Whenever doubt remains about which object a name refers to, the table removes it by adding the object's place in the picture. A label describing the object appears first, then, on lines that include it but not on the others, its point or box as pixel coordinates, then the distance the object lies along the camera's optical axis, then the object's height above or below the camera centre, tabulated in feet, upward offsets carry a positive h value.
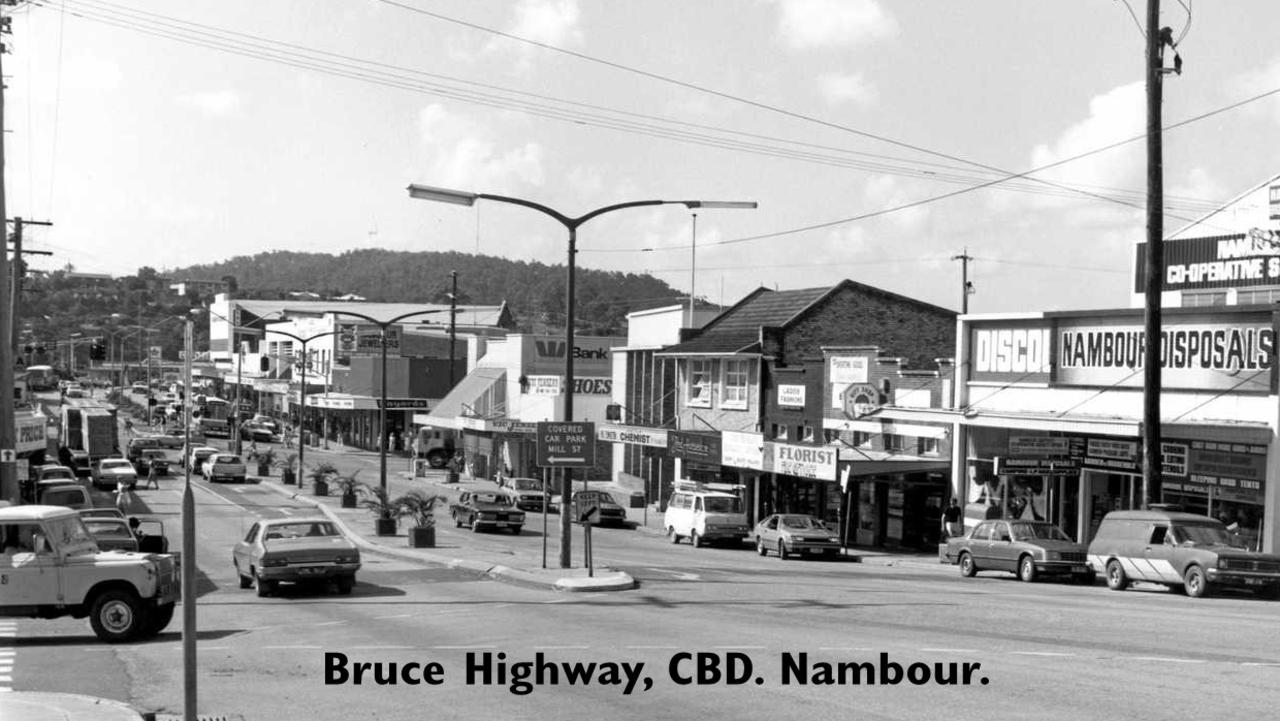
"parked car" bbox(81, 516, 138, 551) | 100.17 -10.13
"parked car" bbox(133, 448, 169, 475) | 244.42 -10.99
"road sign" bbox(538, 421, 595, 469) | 100.89 -2.11
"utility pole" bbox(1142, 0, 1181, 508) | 100.32 +13.63
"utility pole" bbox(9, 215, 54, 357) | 185.47 +19.10
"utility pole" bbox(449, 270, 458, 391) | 291.11 +22.18
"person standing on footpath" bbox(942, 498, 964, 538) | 136.15 -9.55
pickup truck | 66.03 -8.84
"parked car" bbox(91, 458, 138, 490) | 204.95 -11.10
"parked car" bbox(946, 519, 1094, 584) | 105.50 -9.80
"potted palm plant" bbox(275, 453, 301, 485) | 234.17 -11.72
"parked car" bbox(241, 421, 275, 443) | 346.13 -6.87
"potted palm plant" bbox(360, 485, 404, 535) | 144.25 -11.22
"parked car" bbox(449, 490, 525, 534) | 162.71 -12.12
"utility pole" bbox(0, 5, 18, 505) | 104.53 -1.75
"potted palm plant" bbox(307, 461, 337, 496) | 209.43 -11.07
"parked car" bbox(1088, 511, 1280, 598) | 88.99 -8.24
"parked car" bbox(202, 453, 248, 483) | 241.35 -11.53
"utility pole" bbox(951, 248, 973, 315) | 293.64 +32.74
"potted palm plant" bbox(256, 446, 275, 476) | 257.14 -11.07
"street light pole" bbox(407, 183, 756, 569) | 89.86 +14.17
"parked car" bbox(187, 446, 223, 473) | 259.80 -10.31
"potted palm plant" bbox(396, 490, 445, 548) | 129.59 -10.61
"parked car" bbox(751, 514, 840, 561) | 138.00 -11.71
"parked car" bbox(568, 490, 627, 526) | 182.09 -12.96
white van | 154.20 -11.23
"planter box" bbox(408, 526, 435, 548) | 129.39 -12.13
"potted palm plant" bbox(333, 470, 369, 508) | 183.01 -11.39
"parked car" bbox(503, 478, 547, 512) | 196.44 -11.68
